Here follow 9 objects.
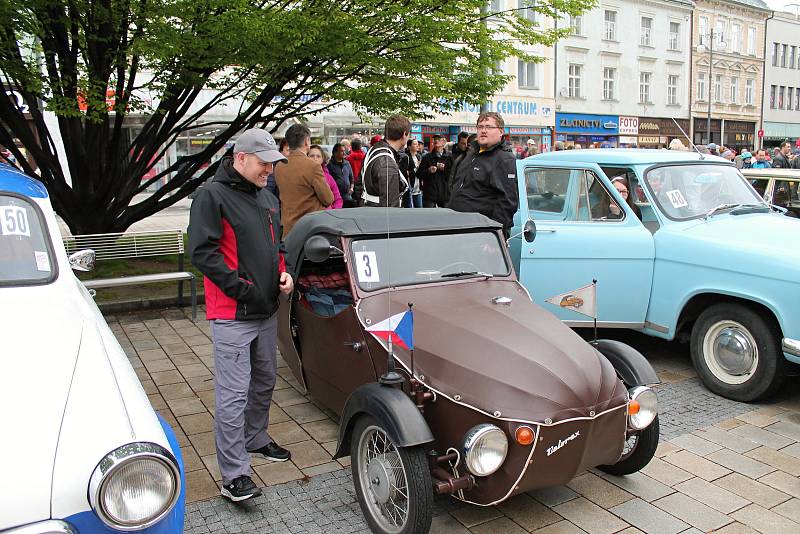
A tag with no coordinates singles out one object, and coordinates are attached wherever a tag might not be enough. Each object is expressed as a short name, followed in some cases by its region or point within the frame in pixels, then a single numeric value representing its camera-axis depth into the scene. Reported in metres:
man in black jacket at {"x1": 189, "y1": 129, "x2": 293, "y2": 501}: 3.77
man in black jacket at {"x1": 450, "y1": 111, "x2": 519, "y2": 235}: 6.23
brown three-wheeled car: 3.29
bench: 8.81
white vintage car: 2.29
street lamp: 42.81
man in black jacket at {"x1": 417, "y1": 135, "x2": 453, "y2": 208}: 13.48
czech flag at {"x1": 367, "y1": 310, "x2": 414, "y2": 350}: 3.50
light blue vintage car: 5.35
